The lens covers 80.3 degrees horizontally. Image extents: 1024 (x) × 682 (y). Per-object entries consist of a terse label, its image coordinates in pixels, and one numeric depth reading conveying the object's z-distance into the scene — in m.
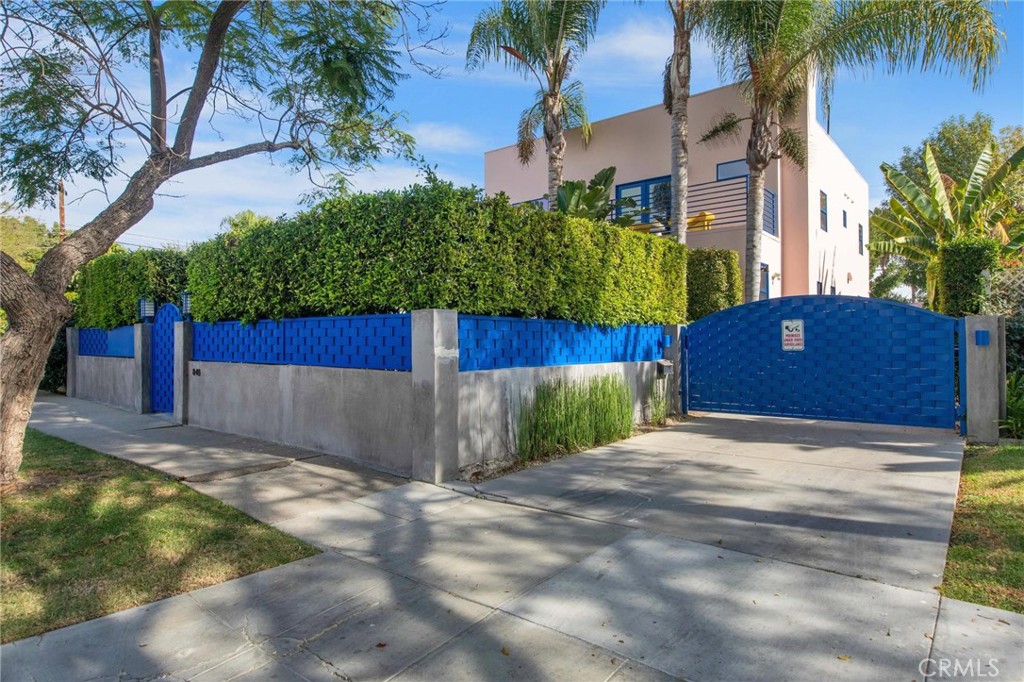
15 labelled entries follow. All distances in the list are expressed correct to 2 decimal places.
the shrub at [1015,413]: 8.04
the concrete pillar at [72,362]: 16.06
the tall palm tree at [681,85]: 13.27
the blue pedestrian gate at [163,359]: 12.01
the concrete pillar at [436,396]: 6.47
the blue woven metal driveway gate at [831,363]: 8.86
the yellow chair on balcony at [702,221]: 16.59
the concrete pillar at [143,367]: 12.53
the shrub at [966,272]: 10.19
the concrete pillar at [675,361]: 11.28
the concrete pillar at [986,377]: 8.05
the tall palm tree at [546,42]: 14.12
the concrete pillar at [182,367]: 10.84
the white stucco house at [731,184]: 16.80
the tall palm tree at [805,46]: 10.37
